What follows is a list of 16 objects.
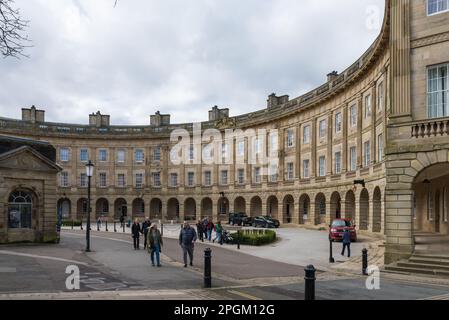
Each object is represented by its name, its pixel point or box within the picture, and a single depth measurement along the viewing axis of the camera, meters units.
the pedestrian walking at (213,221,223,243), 31.54
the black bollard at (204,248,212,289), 13.91
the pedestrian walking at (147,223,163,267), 18.53
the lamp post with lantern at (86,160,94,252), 25.08
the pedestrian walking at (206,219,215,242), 34.40
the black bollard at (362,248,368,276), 17.69
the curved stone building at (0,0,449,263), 19.22
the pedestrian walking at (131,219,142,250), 26.39
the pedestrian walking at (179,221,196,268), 18.95
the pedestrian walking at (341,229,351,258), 23.62
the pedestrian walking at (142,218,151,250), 31.19
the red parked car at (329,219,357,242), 31.38
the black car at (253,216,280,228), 49.11
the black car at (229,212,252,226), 53.34
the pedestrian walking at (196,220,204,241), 33.90
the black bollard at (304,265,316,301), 10.22
